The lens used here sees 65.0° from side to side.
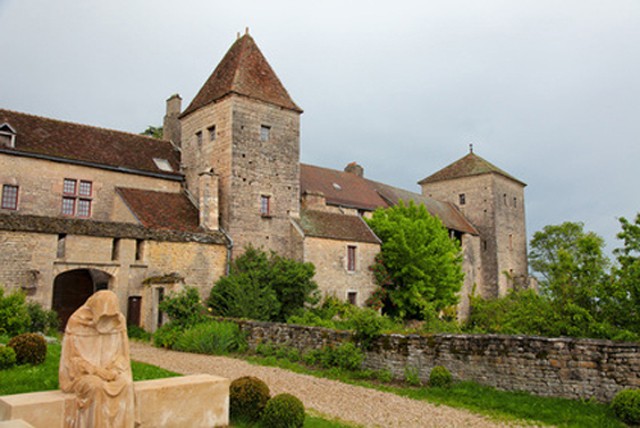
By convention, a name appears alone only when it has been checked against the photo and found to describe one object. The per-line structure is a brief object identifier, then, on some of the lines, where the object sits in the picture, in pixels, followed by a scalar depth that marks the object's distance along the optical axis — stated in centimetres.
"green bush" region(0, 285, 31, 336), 1263
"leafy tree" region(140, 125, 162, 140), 3706
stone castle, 1703
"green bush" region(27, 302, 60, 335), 1459
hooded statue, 541
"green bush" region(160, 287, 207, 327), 1675
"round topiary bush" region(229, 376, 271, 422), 761
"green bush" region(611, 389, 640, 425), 766
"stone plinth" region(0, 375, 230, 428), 533
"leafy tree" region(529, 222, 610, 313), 1093
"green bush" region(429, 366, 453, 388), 1039
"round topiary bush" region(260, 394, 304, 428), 709
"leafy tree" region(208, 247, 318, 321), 1875
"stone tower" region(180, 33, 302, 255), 2170
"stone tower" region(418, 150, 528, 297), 3881
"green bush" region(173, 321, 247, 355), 1507
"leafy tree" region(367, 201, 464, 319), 2409
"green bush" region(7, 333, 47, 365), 973
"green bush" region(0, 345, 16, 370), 932
